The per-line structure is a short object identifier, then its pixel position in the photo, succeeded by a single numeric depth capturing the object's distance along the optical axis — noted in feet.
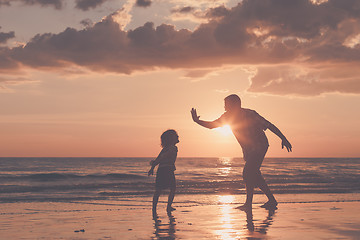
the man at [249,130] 27.96
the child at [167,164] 30.53
